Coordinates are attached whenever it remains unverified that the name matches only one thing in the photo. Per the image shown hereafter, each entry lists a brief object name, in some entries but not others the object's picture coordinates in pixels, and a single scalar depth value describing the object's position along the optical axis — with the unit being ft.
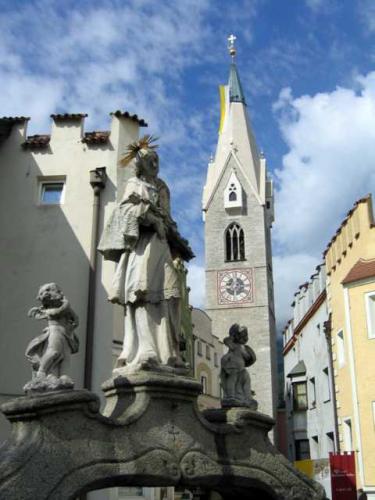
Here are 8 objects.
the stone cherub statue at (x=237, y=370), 23.65
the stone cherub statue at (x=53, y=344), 18.53
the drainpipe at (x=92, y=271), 50.85
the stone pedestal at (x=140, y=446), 16.96
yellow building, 65.31
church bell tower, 195.31
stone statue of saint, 21.42
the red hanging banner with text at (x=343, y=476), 47.80
